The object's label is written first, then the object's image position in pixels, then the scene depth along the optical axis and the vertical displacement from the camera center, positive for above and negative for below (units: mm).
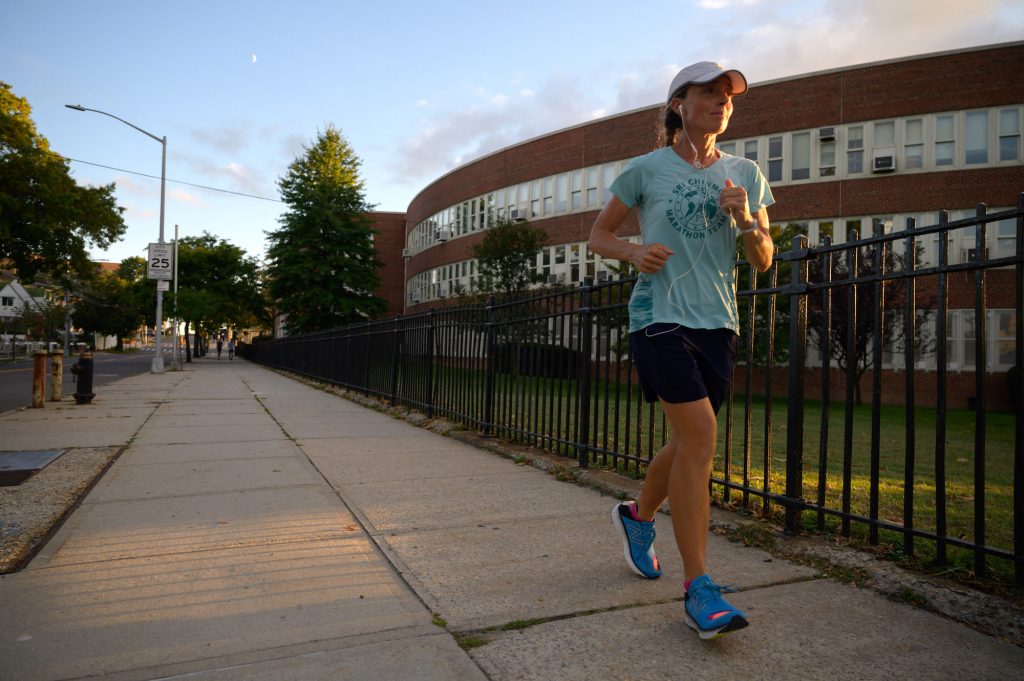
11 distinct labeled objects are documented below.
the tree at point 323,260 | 39156 +4932
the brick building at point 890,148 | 20734 +6748
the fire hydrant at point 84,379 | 10867 -564
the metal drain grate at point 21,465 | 4895 -952
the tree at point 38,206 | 29641 +5951
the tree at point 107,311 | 79062 +3667
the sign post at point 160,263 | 23078 +2681
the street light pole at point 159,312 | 25883 +1198
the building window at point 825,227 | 23166 +4248
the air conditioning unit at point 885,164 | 21859 +6011
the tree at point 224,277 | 50469 +4942
